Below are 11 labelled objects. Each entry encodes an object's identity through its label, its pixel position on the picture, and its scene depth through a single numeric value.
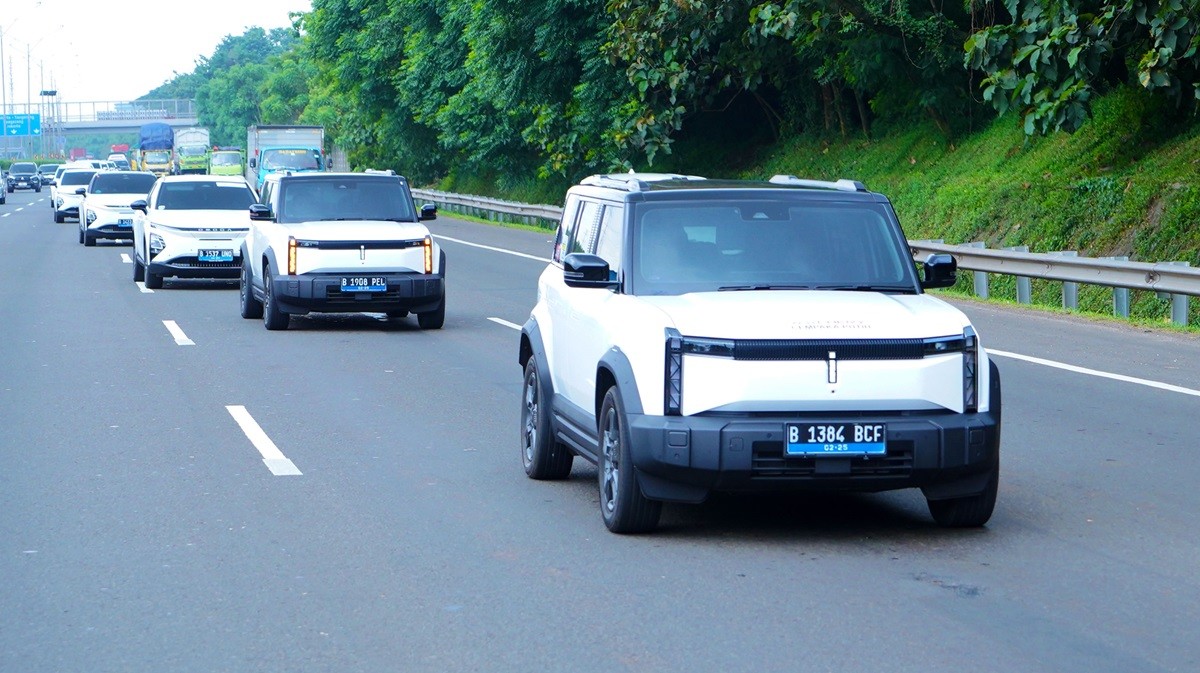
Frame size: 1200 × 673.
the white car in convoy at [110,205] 36.31
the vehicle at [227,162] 71.69
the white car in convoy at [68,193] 50.28
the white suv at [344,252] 17.67
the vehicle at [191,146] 91.75
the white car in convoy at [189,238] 23.86
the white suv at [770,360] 7.22
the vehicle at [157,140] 106.56
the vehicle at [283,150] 58.41
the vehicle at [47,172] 107.77
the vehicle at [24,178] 100.62
